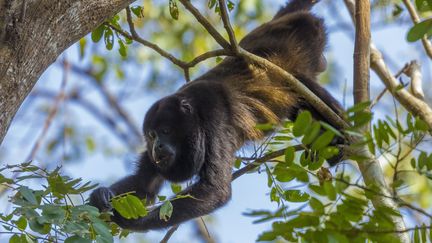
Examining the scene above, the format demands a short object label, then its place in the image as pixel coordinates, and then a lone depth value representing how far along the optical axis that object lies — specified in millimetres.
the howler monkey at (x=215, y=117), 8414
